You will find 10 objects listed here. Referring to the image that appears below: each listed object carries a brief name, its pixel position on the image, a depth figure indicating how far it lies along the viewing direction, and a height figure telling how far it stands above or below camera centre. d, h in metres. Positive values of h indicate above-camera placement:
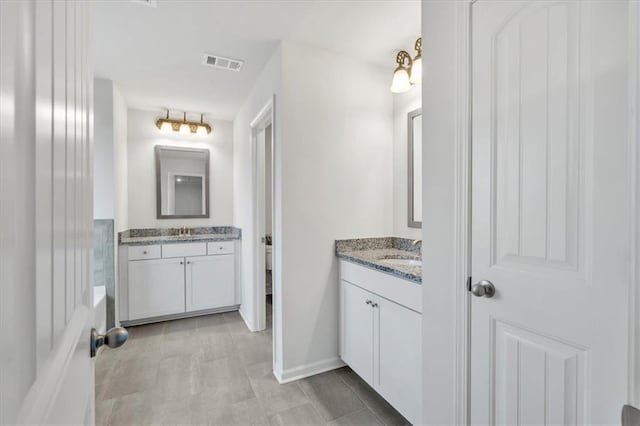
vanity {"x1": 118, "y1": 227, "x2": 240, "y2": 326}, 3.11 -0.73
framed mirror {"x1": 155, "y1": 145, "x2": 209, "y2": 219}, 3.63 +0.39
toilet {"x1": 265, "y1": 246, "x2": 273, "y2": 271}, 4.24 -0.68
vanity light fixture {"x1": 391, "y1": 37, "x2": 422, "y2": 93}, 1.89 +0.95
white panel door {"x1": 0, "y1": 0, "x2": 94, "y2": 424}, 0.25 +0.00
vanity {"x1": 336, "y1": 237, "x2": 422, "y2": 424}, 1.55 -0.67
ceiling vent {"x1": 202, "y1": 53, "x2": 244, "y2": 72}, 2.35 +1.27
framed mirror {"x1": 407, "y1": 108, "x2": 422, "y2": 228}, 2.29 +0.36
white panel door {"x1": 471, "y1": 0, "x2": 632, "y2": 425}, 0.79 +0.01
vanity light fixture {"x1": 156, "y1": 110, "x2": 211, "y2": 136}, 3.53 +1.09
